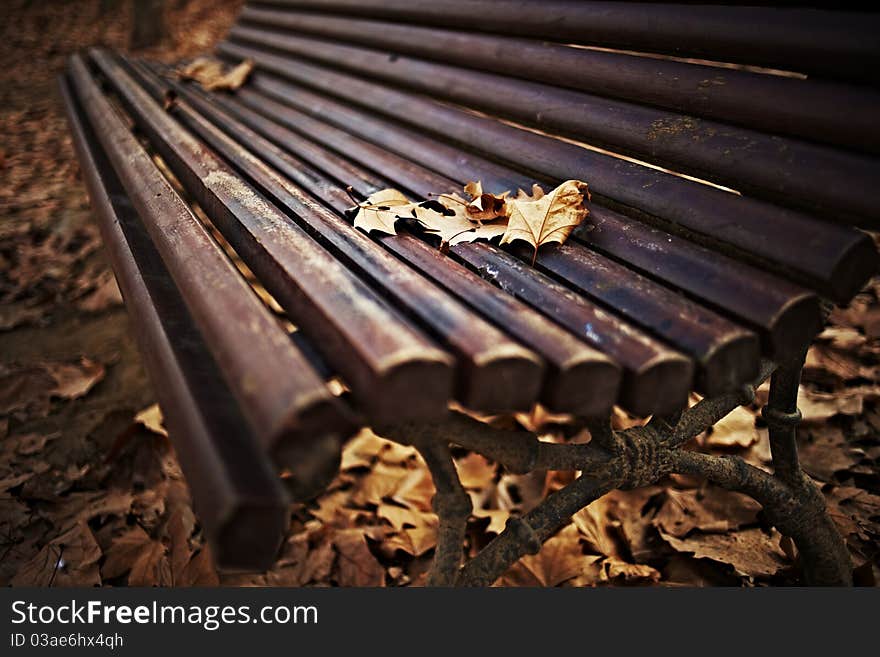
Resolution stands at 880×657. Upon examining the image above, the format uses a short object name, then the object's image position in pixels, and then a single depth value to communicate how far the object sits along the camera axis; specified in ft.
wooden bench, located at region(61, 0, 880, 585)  2.47
